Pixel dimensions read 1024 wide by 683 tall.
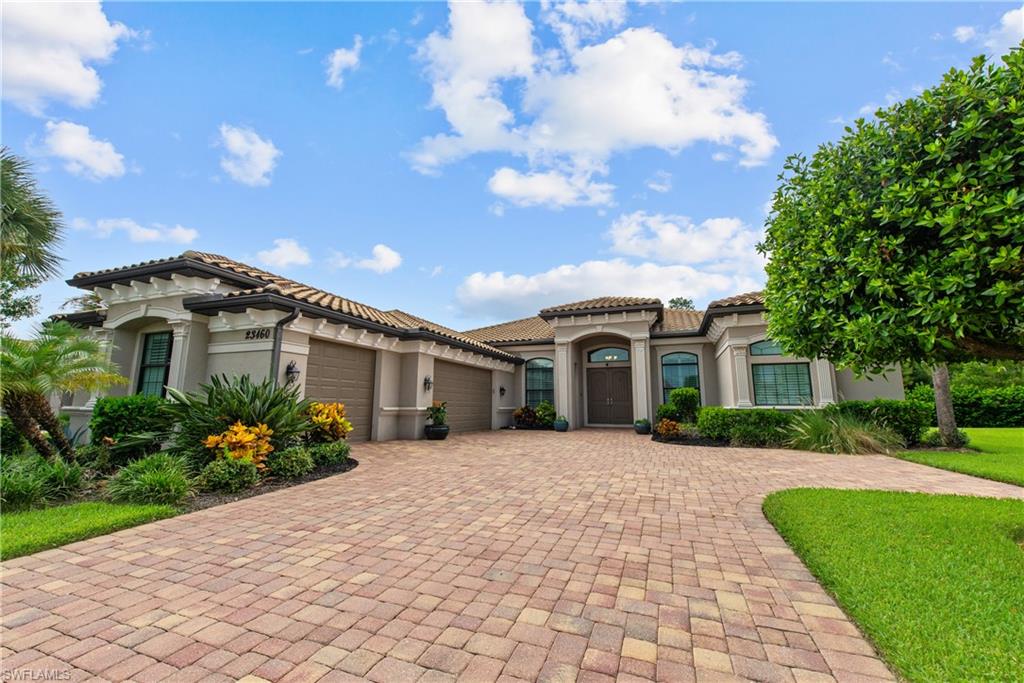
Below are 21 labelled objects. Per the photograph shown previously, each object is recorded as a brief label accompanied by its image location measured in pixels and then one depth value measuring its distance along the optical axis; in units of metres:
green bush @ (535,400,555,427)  16.16
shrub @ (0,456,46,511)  4.79
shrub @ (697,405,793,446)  10.68
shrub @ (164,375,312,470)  6.43
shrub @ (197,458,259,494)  5.52
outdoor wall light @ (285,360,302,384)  8.46
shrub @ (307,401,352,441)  7.93
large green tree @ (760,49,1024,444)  3.09
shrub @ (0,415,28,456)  8.21
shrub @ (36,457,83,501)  5.30
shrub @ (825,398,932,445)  10.34
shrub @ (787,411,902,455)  9.62
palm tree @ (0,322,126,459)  5.62
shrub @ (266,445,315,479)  6.34
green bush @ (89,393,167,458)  7.28
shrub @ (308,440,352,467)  7.12
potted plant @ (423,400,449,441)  11.62
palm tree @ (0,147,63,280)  7.96
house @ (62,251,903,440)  8.75
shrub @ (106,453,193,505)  4.96
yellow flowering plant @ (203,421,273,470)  6.07
